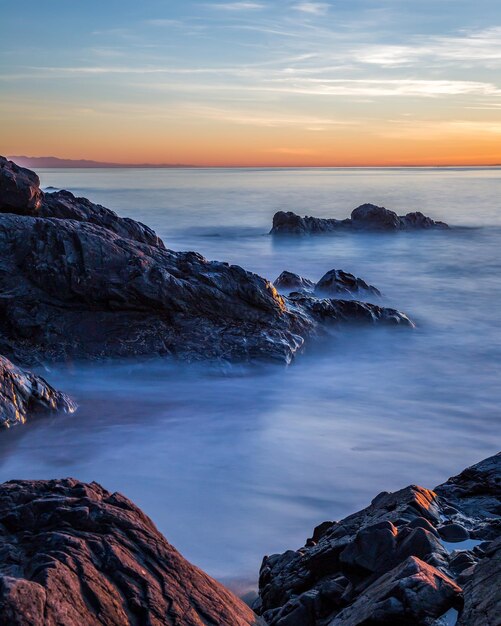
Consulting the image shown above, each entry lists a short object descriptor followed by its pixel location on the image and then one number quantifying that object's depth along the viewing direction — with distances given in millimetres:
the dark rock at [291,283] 15195
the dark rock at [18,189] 10812
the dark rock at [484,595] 2752
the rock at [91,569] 2648
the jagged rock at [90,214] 12273
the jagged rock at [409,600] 2963
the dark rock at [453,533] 3965
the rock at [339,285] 14562
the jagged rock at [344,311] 11758
